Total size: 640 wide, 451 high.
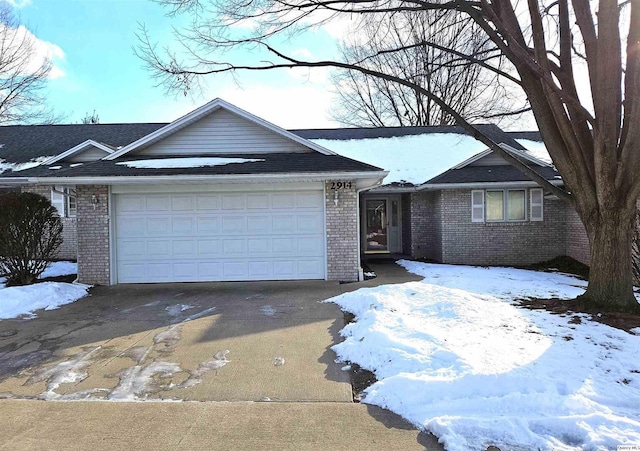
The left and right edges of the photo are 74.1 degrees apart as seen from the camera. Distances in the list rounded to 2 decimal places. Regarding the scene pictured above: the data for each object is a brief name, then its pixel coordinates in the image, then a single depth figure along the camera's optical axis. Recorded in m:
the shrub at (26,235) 9.60
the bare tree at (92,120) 38.69
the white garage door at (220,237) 10.62
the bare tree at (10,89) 24.03
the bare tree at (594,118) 6.57
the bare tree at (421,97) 18.10
